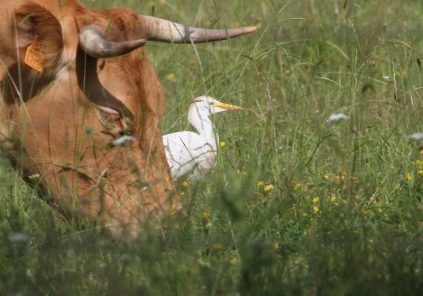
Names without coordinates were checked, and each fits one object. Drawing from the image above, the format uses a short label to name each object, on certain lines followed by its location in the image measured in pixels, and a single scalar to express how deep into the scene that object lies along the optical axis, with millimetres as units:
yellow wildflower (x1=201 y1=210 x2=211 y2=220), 11391
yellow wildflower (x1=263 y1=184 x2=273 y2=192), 11859
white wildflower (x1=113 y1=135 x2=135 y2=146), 9795
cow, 11461
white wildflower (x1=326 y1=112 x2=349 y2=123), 10117
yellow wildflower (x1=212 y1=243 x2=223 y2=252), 10344
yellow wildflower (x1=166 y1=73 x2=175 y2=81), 17569
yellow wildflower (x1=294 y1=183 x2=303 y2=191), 11844
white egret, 13391
